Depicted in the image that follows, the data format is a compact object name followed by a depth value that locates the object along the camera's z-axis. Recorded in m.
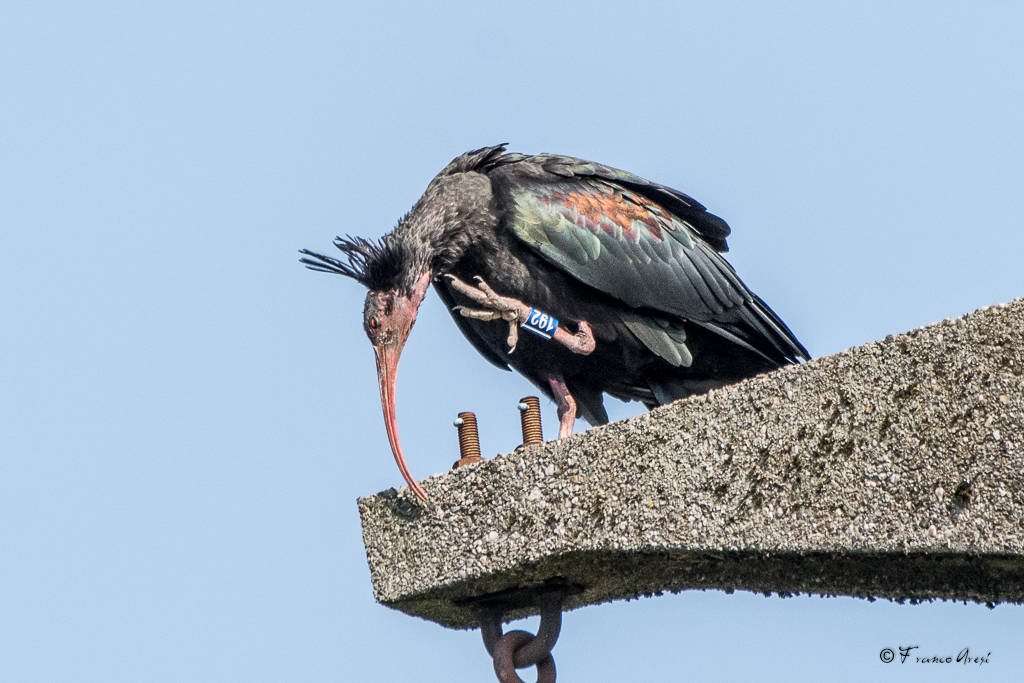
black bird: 17.34
